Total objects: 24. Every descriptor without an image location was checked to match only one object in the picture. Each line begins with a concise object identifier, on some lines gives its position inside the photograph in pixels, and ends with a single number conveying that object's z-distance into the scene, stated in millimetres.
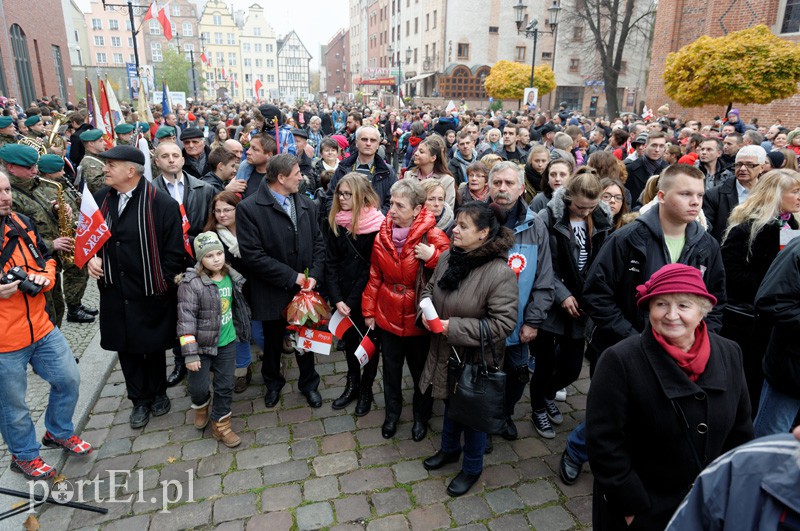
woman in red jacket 3908
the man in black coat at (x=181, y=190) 5055
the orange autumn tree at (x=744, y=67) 12125
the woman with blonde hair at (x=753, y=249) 3912
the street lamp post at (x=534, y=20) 17578
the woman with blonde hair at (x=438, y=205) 4570
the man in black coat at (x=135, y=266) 4113
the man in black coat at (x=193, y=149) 6731
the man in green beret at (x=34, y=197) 4574
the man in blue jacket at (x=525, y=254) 3939
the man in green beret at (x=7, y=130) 7809
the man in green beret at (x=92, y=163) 6523
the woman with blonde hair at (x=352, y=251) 4363
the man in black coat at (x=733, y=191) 5152
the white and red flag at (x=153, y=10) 17805
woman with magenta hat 2160
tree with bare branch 27734
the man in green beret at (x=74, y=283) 6027
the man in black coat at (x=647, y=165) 7129
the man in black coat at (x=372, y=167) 5699
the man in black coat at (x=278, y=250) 4387
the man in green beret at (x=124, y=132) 7645
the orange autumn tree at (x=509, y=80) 30297
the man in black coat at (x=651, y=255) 3209
